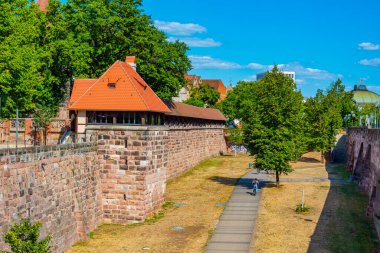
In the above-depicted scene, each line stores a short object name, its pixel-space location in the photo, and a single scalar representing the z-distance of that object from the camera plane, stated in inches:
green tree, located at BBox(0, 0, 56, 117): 1286.9
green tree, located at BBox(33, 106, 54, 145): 1330.0
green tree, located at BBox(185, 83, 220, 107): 3814.0
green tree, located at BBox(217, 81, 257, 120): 3443.4
